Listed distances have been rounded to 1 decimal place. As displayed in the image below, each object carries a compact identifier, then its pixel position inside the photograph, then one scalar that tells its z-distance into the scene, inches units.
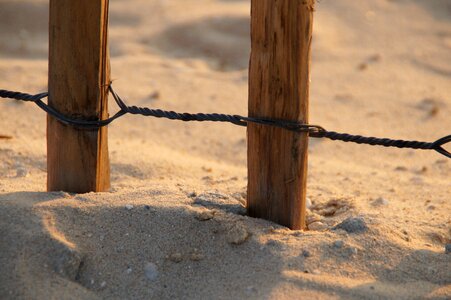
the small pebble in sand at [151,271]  225.8
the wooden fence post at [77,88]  242.4
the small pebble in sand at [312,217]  277.3
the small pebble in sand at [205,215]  242.4
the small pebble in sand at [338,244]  235.5
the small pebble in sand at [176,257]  230.1
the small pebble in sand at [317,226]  266.8
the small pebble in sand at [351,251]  233.6
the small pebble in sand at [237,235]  234.7
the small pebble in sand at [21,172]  325.1
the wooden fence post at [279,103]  230.1
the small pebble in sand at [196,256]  230.8
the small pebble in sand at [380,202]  318.5
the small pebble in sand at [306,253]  230.3
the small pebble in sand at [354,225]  246.1
